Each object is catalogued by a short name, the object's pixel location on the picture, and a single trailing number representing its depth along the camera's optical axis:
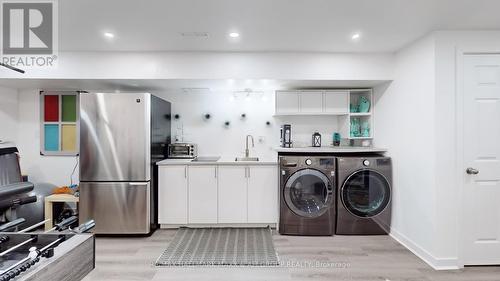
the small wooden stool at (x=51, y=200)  3.35
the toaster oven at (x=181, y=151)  3.90
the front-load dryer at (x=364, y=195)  3.32
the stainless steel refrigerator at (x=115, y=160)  3.20
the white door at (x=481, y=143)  2.55
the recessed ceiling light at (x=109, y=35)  2.68
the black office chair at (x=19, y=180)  3.18
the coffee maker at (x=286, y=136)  3.90
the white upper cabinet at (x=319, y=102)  3.76
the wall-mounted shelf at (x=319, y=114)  3.75
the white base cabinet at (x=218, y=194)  3.49
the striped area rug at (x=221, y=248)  2.65
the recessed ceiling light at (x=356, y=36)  2.71
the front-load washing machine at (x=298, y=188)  3.33
